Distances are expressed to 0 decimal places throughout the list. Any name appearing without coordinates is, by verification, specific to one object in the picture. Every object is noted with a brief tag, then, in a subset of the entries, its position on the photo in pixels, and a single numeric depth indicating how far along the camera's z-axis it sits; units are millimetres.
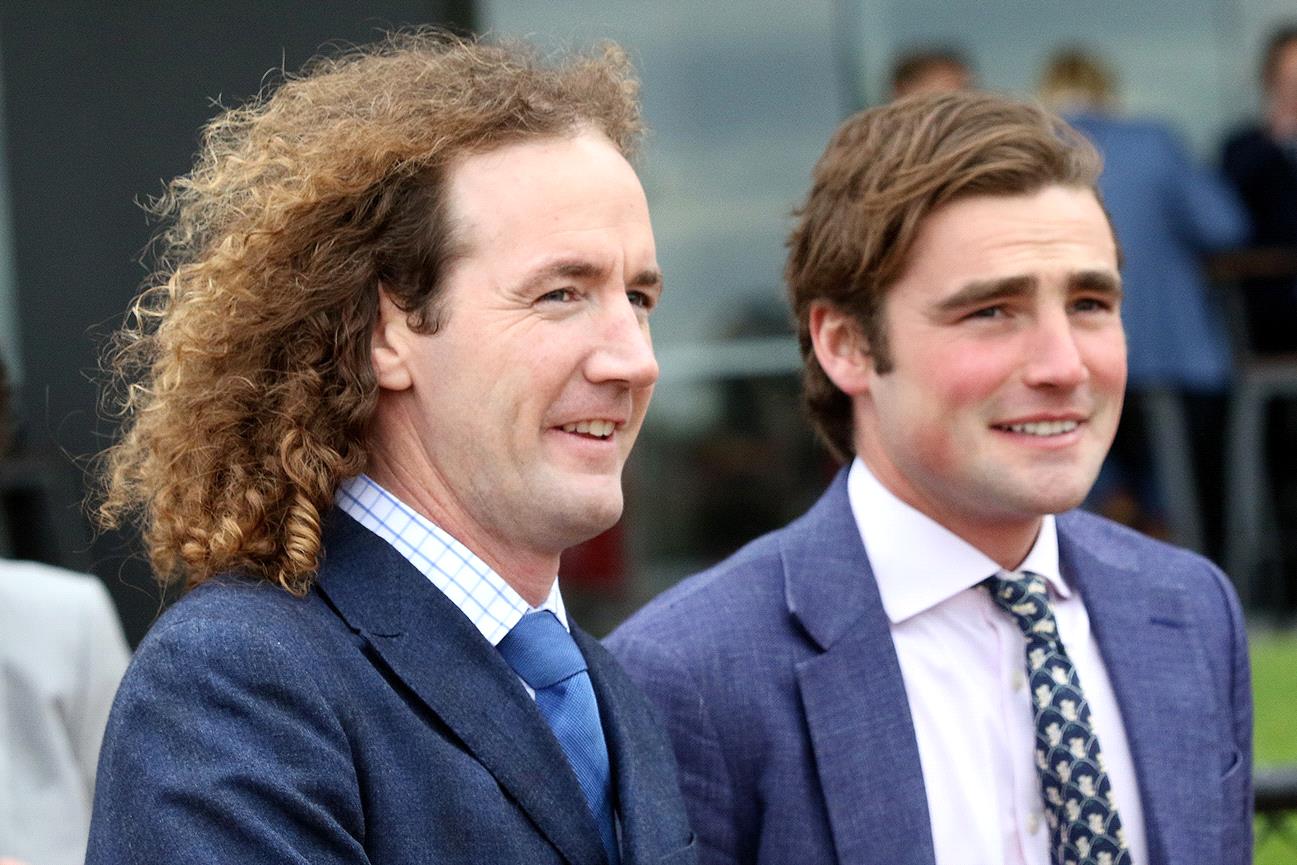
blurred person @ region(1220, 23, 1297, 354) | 7223
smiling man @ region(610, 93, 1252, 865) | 2617
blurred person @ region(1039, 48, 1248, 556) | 7105
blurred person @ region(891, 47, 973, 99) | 6785
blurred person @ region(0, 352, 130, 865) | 3160
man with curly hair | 2051
